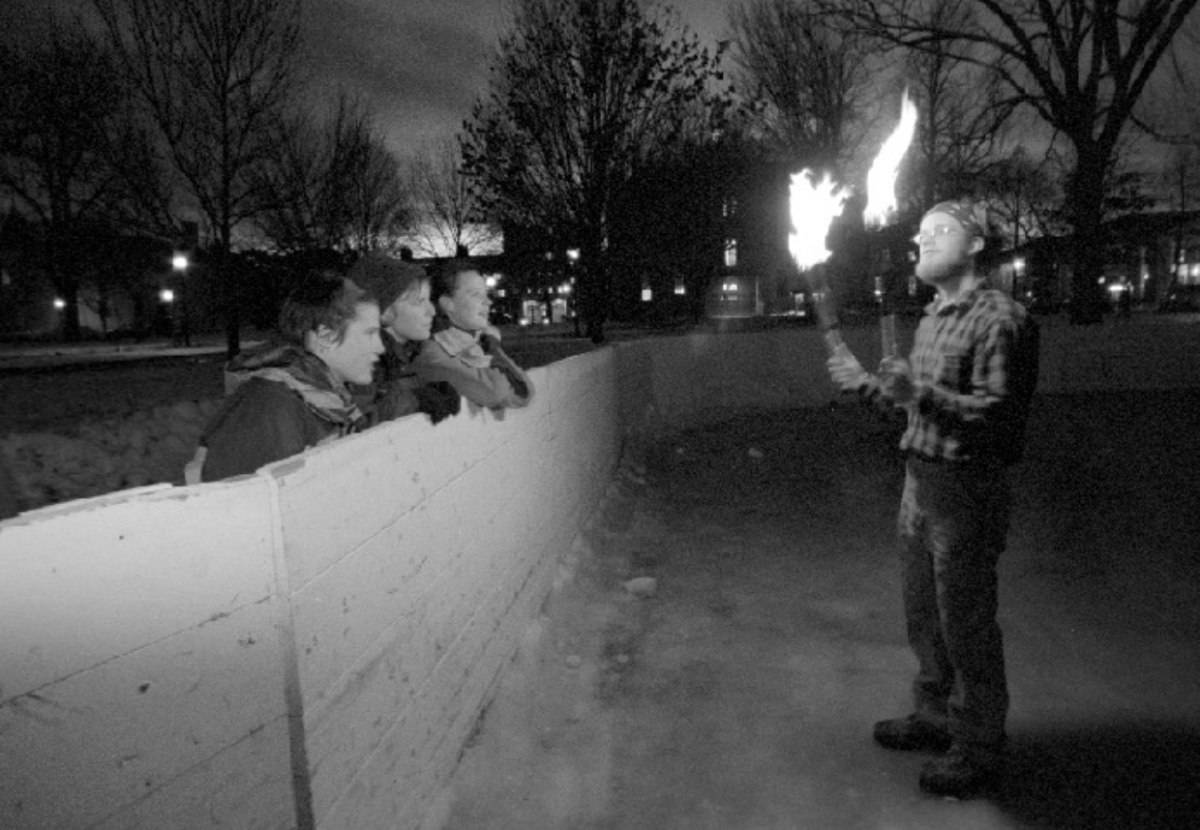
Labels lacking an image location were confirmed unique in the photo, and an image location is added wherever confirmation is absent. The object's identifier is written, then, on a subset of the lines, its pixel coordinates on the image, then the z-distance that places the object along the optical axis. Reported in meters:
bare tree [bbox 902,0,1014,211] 24.55
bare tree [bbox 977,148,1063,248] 55.16
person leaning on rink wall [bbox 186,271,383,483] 2.82
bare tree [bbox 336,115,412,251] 28.55
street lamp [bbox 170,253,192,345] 27.87
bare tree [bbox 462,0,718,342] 26.94
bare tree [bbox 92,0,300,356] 21.52
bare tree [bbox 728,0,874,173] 34.19
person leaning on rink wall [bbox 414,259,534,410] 4.37
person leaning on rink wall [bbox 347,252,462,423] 3.82
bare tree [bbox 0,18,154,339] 23.08
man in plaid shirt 3.36
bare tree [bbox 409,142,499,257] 42.37
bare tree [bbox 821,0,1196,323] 23.72
